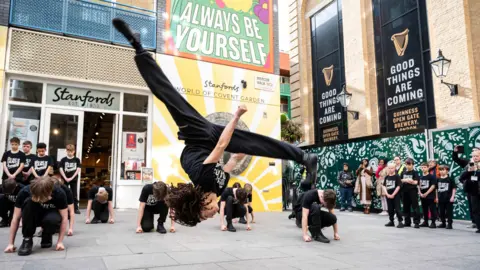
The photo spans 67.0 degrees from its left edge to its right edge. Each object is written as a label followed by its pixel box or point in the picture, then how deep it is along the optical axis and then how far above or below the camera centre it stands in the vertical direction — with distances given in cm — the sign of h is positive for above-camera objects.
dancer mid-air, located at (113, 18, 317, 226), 410 +28
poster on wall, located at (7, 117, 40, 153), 922 +114
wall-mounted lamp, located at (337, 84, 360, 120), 1440 +294
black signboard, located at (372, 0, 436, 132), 1359 +421
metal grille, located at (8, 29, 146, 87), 934 +312
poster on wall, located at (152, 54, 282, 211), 1089 +208
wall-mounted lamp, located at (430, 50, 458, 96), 1047 +308
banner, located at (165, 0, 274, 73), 1156 +476
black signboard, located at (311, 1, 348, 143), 1797 +513
